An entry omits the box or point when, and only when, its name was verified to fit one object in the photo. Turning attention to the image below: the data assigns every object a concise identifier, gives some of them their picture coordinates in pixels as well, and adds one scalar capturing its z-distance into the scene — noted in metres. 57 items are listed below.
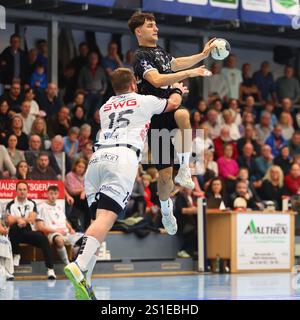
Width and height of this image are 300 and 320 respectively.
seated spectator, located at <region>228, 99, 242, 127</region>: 27.30
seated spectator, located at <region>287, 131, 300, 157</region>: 28.19
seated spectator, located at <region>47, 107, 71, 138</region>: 23.75
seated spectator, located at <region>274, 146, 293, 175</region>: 26.89
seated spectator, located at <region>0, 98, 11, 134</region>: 22.39
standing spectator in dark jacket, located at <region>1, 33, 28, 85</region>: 24.57
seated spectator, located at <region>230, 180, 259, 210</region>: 24.56
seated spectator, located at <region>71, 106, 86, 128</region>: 24.48
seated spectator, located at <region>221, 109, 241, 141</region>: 26.86
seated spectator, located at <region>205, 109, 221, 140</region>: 26.41
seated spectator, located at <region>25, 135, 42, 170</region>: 21.97
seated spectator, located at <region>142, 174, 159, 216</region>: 23.33
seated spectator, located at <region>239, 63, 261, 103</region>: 29.83
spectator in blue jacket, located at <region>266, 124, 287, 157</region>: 28.22
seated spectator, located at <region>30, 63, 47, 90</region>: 24.96
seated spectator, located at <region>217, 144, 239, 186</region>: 25.49
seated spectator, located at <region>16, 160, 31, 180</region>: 21.62
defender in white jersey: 12.45
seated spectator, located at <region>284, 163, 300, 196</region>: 26.08
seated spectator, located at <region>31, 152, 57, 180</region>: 21.94
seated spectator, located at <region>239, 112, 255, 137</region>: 27.61
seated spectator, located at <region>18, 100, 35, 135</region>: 23.00
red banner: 21.05
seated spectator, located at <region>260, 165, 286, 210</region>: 25.83
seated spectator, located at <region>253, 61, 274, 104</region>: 30.38
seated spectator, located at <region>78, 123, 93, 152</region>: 23.52
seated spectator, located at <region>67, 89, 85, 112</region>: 24.69
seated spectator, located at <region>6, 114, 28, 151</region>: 22.22
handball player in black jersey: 13.84
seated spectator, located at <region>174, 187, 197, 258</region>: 23.61
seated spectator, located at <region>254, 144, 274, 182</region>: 26.72
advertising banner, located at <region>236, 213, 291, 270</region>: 23.72
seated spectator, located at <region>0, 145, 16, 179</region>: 21.52
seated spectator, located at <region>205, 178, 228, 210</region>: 23.98
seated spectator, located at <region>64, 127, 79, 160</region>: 23.42
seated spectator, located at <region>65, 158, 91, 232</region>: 22.41
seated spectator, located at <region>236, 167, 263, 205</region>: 24.84
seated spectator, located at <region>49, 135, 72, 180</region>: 22.47
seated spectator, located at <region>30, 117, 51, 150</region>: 22.88
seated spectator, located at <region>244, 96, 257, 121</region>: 28.58
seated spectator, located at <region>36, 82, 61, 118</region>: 24.12
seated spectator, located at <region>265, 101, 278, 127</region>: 28.93
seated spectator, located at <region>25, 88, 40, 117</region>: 23.34
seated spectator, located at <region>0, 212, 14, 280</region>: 19.02
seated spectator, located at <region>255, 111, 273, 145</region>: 28.33
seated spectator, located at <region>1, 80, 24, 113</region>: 23.23
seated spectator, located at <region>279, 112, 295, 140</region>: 28.83
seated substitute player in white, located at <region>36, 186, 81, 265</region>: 21.14
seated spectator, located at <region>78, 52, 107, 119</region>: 26.12
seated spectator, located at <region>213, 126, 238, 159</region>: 26.17
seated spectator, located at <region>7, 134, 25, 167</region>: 21.86
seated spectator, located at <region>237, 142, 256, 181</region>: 26.38
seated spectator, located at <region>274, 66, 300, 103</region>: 30.84
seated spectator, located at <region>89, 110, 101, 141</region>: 24.82
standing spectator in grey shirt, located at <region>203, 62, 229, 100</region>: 29.05
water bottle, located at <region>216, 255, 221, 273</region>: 23.53
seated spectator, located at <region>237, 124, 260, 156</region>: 26.79
